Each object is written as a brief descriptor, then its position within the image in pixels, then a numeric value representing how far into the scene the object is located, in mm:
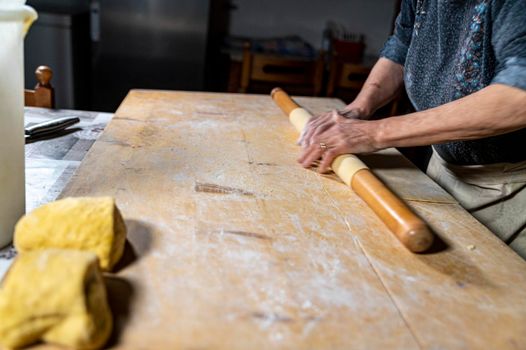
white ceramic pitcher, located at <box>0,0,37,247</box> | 723
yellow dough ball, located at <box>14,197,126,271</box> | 692
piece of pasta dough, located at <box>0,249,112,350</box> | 557
